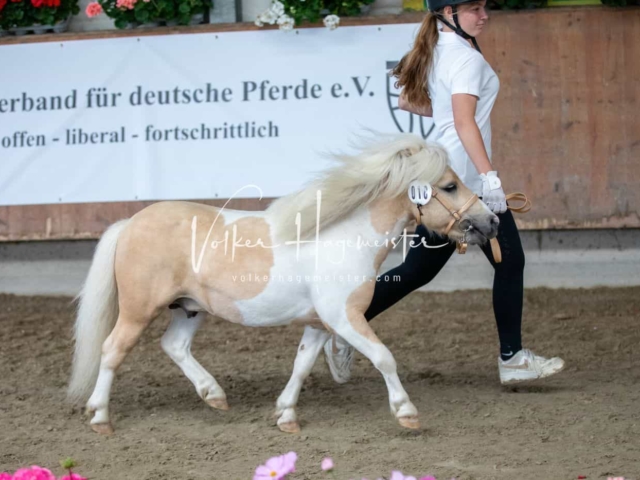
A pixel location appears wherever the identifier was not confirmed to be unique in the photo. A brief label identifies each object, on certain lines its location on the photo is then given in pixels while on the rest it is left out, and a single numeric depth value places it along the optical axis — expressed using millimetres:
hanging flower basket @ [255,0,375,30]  12475
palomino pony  7292
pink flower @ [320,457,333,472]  3982
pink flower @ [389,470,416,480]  3757
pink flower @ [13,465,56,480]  3997
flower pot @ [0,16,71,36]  13454
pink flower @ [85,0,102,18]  13144
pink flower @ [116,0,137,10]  12885
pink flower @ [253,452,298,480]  3889
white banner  12662
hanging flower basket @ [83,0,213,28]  12914
